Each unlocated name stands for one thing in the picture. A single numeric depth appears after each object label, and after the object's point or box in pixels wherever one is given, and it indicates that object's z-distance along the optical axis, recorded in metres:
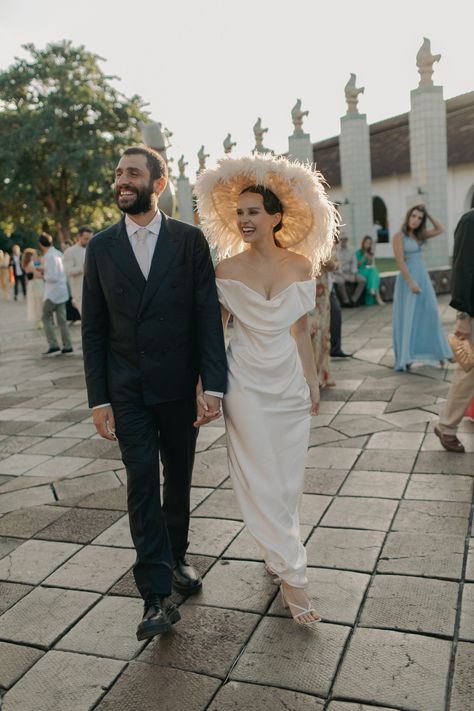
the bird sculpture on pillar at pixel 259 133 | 27.52
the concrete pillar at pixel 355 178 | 19.95
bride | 3.14
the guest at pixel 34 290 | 13.54
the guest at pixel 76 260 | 11.03
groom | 3.05
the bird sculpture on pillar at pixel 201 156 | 35.53
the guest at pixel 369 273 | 15.30
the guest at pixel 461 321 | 4.78
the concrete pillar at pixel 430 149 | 17.39
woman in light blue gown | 8.16
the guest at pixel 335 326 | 8.66
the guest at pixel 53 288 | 10.97
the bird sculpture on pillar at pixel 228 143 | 27.52
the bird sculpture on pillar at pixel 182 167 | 38.00
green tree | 31.12
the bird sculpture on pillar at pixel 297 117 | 22.20
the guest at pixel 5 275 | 26.97
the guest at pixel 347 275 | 15.04
